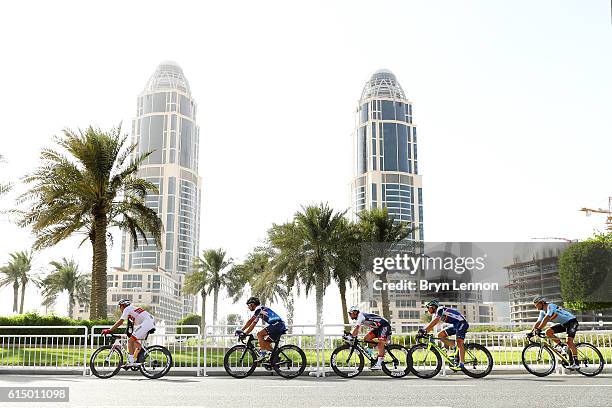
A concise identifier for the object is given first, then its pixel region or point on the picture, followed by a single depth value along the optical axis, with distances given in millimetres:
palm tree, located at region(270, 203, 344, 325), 42625
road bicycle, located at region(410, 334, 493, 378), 14836
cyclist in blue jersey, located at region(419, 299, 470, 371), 14711
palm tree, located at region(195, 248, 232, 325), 69250
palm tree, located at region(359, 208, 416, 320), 46938
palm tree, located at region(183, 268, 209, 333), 68562
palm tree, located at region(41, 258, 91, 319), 82688
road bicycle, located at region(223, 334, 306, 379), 15031
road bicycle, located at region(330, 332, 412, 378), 14862
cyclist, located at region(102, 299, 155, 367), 14836
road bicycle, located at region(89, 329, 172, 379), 14844
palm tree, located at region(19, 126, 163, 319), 29172
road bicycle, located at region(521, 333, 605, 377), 15023
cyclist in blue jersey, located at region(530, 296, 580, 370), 14906
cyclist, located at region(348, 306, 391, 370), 14797
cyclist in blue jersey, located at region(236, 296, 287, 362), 14820
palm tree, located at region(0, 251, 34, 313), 76062
